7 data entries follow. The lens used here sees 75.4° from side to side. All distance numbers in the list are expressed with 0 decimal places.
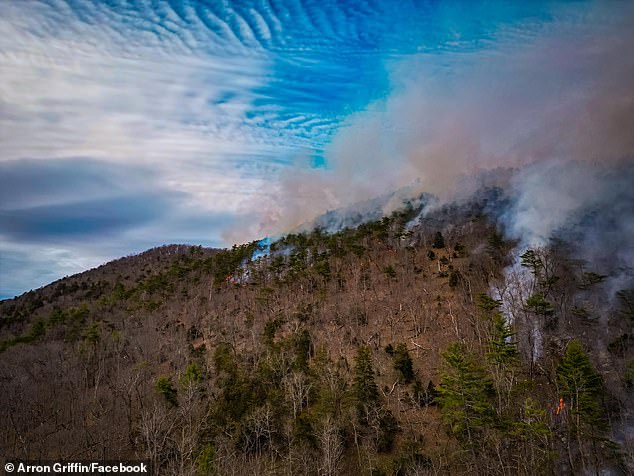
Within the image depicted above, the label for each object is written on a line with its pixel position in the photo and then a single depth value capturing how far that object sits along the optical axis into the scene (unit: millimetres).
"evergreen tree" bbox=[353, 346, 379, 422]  41000
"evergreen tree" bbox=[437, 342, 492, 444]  32531
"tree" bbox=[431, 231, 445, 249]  92125
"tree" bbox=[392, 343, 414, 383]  48312
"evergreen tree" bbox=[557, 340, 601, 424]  33000
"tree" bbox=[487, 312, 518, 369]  39344
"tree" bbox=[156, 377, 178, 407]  45625
